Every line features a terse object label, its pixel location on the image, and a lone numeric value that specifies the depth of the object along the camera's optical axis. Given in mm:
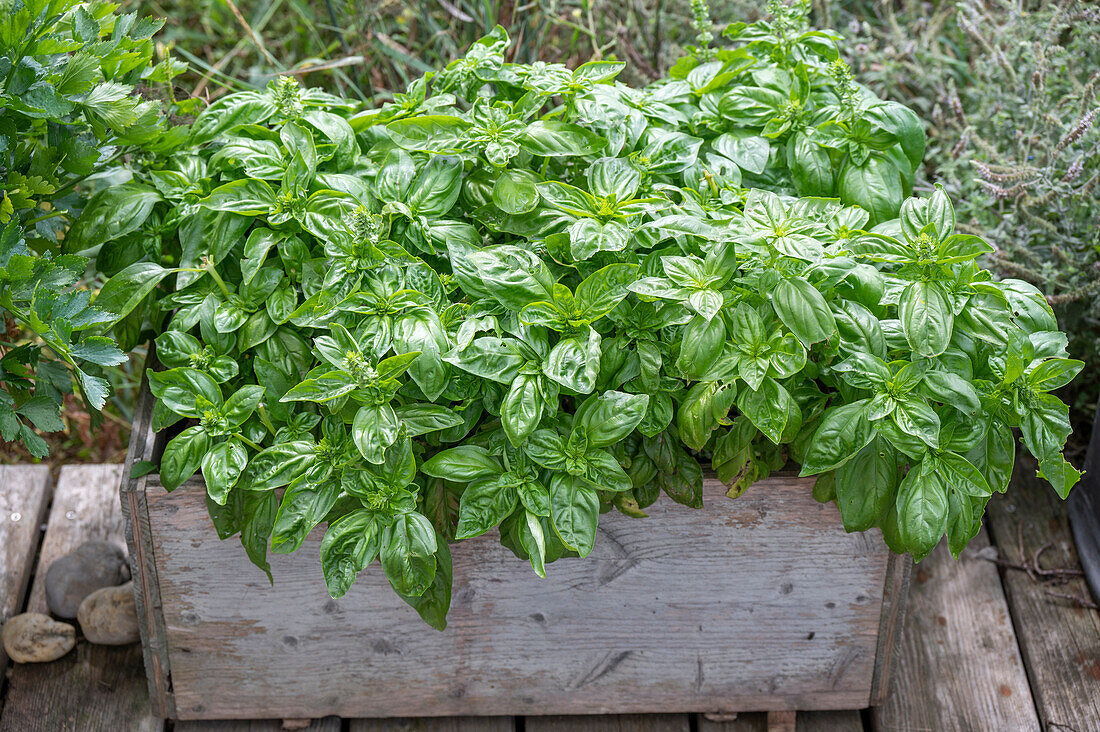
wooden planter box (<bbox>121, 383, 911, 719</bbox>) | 1276
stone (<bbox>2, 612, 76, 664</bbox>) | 1503
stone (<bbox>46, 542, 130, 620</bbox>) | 1579
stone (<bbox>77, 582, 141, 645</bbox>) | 1516
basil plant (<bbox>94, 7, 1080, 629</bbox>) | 1062
